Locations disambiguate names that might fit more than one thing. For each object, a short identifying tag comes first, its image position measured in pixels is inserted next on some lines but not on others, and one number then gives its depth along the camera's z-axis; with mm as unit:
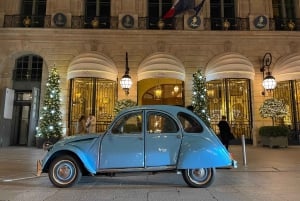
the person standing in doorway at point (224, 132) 12345
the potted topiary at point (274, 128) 16078
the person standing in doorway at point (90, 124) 13391
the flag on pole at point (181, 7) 17016
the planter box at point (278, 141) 16078
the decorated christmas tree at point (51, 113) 16062
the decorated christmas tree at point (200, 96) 16256
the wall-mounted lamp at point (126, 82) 16594
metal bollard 10144
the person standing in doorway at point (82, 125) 13377
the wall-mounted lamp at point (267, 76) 16455
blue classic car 6629
